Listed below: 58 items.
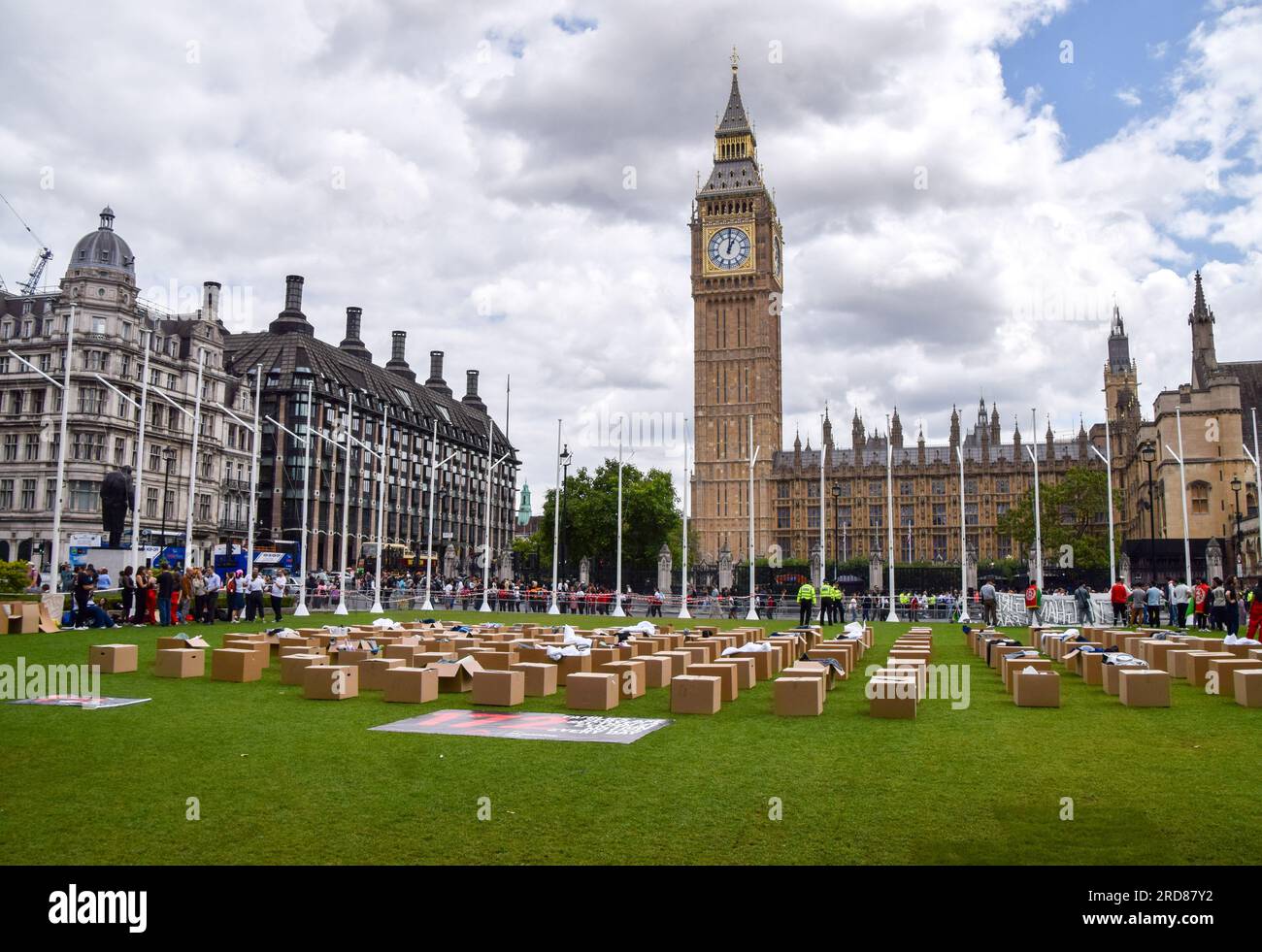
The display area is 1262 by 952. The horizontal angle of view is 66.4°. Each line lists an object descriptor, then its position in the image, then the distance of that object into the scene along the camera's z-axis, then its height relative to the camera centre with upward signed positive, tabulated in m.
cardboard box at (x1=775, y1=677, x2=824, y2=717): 12.44 -1.80
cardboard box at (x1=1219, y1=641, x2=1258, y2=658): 17.20 -1.70
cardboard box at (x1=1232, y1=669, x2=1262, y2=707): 13.22 -1.80
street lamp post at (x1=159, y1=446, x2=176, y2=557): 55.93 +6.17
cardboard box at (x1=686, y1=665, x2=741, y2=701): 13.79 -1.72
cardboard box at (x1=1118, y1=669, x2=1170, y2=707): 13.27 -1.83
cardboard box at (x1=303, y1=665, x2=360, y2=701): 13.54 -1.75
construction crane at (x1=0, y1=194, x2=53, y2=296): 70.65 +21.55
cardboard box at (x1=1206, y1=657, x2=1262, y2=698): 14.48 -1.78
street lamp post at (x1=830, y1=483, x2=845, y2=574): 95.19 +5.47
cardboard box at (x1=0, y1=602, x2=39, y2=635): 22.09 -1.36
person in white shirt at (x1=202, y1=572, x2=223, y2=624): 26.69 -1.08
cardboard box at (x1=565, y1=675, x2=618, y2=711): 12.94 -1.80
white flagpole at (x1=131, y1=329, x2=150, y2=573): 28.86 +1.63
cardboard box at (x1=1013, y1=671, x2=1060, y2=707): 13.28 -1.83
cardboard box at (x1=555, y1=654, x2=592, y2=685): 15.75 -1.77
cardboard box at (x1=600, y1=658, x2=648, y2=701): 14.34 -1.78
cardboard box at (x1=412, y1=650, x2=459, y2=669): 16.09 -1.68
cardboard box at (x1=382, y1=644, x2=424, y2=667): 16.55 -1.61
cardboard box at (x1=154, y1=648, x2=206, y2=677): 15.54 -1.68
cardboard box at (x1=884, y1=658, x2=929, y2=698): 13.56 -1.61
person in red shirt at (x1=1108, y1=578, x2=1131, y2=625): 29.95 -1.24
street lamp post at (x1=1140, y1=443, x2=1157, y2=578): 46.00 +2.84
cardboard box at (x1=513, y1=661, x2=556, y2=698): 14.40 -1.79
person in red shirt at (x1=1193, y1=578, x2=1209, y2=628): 31.08 -1.44
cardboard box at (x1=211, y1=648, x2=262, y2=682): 15.37 -1.69
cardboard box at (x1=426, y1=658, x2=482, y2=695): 14.37 -1.75
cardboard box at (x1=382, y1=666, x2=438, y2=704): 13.37 -1.77
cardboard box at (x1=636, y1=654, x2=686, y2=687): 15.94 -1.86
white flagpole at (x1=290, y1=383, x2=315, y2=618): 32.27 -1.27
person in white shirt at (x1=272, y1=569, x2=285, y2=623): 29.28 -0.97
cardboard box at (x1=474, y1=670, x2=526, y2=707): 13.10 -1.77
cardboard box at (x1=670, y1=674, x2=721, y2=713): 12.69 -1.80
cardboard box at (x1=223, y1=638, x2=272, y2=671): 16.06 -1.50
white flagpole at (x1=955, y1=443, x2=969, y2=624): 34.25 -1.55
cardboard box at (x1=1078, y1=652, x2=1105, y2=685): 16.05 -1.87
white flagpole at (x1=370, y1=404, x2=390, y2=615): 34.72 -1.75
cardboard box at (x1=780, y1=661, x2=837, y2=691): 13.05 -1.56
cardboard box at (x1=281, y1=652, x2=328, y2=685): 15.34 -1.73
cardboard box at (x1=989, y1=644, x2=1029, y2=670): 18.53 -1.80
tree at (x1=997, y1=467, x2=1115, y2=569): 63.81 +2.79
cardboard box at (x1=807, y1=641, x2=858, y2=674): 17.27 -1.72
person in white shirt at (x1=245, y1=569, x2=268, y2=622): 29.11 -1.28
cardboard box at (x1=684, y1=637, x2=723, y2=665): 18.10 -1.76
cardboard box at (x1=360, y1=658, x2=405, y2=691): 14.65 -1.74
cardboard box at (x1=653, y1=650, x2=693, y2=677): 16.86 -1.81
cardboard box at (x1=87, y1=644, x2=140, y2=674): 15.70 -1.62
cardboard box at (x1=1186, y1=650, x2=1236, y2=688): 15.92 -1.82
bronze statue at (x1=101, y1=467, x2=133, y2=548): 30.19 +1.85
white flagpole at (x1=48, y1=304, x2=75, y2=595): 26.34 +1.85
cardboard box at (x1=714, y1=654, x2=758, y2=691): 15.52 -1.86
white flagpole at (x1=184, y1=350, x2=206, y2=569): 30.11 +1.09
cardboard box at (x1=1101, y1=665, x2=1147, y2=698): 14.47 -1.86
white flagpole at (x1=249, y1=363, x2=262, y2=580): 32.47 +2.90
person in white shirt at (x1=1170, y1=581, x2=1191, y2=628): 31.14 -1.46
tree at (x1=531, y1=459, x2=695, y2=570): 70.25 +2.94
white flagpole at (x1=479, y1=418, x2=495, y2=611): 38.29 -0.33
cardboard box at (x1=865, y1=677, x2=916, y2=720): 12.09 -1.75
